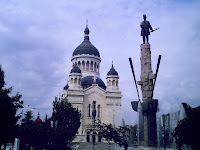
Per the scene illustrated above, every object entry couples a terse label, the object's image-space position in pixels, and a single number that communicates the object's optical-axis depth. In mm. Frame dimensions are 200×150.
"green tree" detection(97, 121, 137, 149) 28309
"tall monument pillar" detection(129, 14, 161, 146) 19281
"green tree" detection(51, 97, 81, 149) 33562
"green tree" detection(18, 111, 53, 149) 31202
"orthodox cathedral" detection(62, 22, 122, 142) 52000
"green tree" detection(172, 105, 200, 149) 18688
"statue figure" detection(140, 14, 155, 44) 21828
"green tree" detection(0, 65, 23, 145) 17016
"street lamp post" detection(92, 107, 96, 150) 50916
